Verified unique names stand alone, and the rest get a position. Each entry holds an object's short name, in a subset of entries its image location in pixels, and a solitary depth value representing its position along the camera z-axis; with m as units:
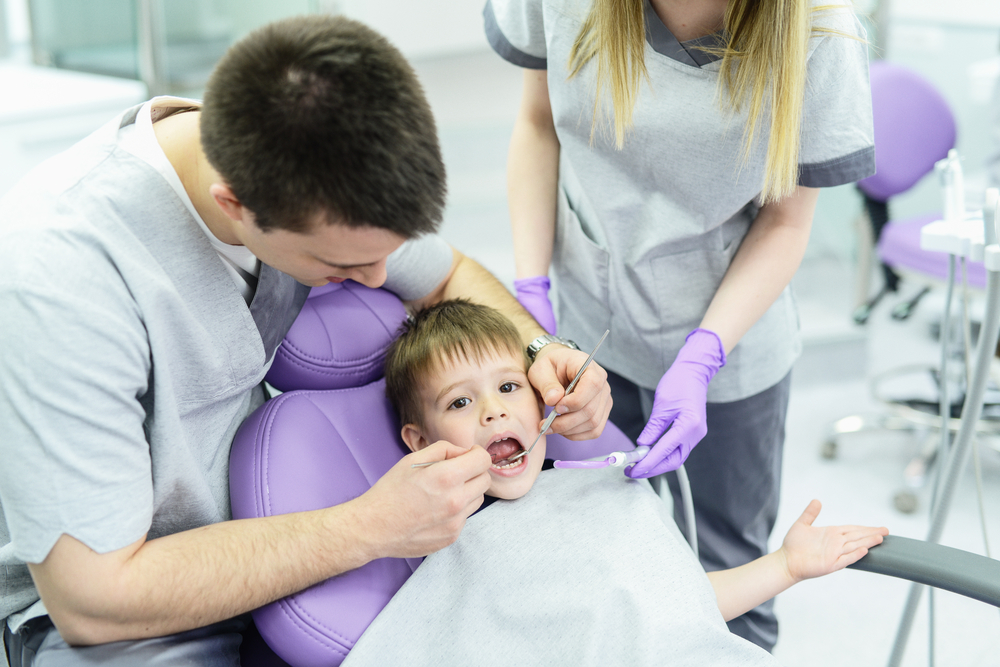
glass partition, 2.40
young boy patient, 0.95
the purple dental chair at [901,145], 2.38
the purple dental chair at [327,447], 0.90
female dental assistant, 1.07
